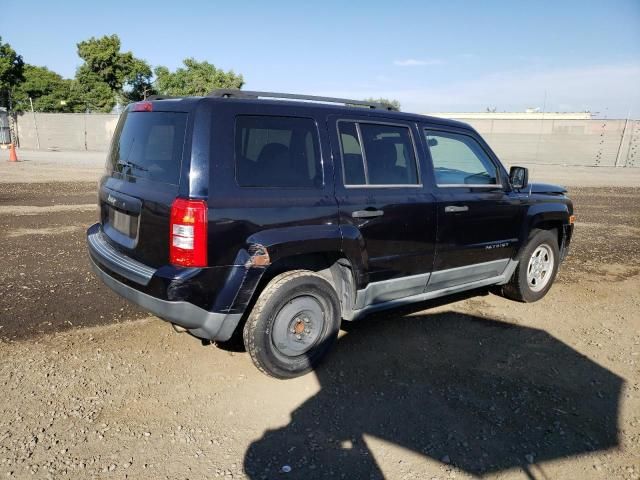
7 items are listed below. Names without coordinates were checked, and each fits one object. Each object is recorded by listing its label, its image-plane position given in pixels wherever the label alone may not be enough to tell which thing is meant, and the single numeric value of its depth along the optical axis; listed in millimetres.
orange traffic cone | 20091
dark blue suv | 2996
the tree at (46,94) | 45594
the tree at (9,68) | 36500
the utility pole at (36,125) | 30706
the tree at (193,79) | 47938
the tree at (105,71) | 43750
